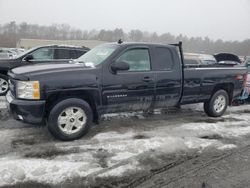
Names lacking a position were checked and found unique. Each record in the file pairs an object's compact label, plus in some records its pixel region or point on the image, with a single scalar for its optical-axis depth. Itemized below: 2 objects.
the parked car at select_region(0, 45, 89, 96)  6.33
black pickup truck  3.40
